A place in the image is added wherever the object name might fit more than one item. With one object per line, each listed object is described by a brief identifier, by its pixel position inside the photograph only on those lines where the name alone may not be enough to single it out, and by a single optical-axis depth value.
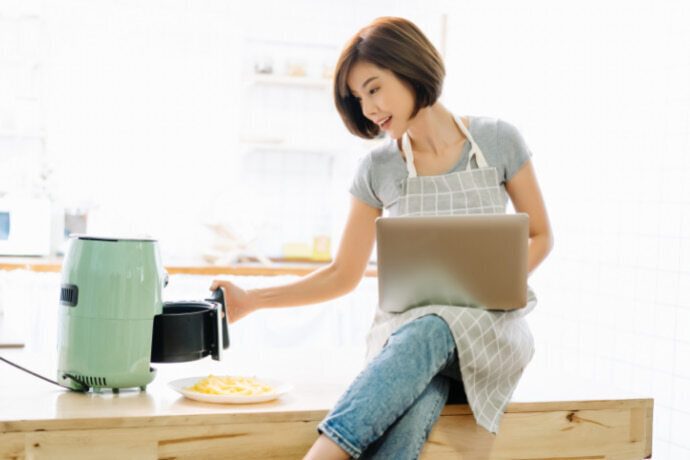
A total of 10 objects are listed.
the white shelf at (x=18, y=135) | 3.59
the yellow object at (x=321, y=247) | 3.98
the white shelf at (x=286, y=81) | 3.88
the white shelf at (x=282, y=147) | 3.86
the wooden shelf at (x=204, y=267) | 3.16
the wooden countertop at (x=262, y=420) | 1.10
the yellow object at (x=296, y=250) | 4.00
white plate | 1.22
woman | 1.20
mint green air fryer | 1.21
